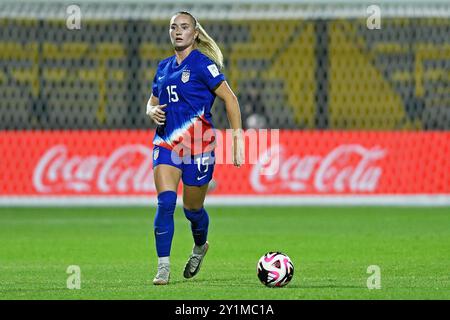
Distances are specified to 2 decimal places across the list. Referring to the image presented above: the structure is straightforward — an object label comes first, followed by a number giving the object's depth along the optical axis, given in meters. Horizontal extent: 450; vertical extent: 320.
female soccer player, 17.64
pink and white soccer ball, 16.98
